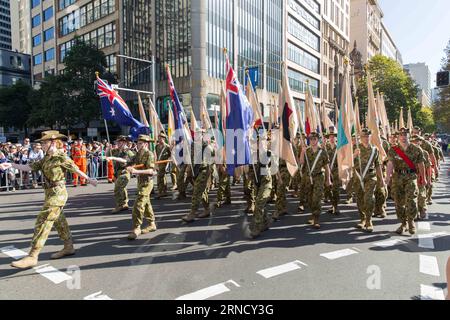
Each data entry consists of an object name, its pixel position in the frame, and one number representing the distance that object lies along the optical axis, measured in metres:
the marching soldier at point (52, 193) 4.88
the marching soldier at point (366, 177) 6.74
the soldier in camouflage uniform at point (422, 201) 7.96
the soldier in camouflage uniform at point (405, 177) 6.46
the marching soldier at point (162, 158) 10.66
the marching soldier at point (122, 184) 8.69
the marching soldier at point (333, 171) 8.44
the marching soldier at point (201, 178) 7.43
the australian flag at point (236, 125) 6.70
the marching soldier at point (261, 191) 6.33
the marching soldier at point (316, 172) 6.98
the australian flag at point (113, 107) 9.50
